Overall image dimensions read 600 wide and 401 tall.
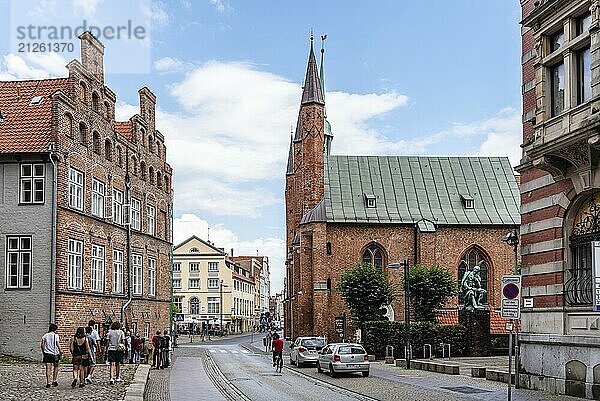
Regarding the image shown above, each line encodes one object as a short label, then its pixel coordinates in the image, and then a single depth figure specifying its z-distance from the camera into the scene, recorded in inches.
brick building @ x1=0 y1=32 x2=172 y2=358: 1430.9
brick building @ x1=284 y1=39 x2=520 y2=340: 2461.9
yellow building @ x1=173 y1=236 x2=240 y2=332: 4685.0
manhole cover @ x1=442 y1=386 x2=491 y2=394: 990.4
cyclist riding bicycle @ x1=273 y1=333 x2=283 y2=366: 1497.3
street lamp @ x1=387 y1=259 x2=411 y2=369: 1537.9
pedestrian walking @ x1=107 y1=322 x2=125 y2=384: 992.2
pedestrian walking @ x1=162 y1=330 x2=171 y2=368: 1475.1
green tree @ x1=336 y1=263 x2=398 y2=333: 2145.7
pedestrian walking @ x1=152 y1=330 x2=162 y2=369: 1459.9
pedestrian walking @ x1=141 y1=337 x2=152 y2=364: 1624.9
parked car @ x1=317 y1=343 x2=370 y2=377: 1310.3
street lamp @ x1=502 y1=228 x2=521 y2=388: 967.6
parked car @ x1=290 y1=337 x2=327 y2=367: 1627.7
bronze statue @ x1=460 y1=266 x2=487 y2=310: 2026.3
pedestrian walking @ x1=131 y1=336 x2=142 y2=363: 1518.2
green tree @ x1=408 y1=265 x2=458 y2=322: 2164.1
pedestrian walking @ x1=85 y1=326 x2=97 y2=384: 1170.6
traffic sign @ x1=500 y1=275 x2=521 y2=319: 693.9
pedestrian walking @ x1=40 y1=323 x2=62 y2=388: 879.1
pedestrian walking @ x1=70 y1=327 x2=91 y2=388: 892.0
